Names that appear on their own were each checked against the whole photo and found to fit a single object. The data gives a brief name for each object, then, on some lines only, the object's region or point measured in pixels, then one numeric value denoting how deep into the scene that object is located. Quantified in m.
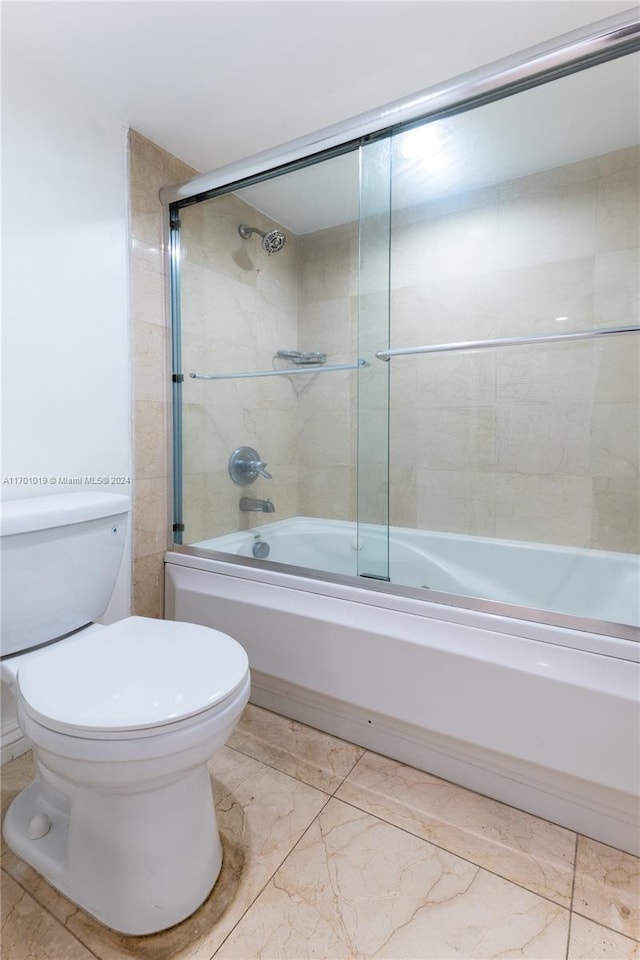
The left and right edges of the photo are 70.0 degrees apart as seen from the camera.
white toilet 0.78
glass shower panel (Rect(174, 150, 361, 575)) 1.75
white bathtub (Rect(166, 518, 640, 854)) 1.00
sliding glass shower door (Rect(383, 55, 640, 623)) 1.59
